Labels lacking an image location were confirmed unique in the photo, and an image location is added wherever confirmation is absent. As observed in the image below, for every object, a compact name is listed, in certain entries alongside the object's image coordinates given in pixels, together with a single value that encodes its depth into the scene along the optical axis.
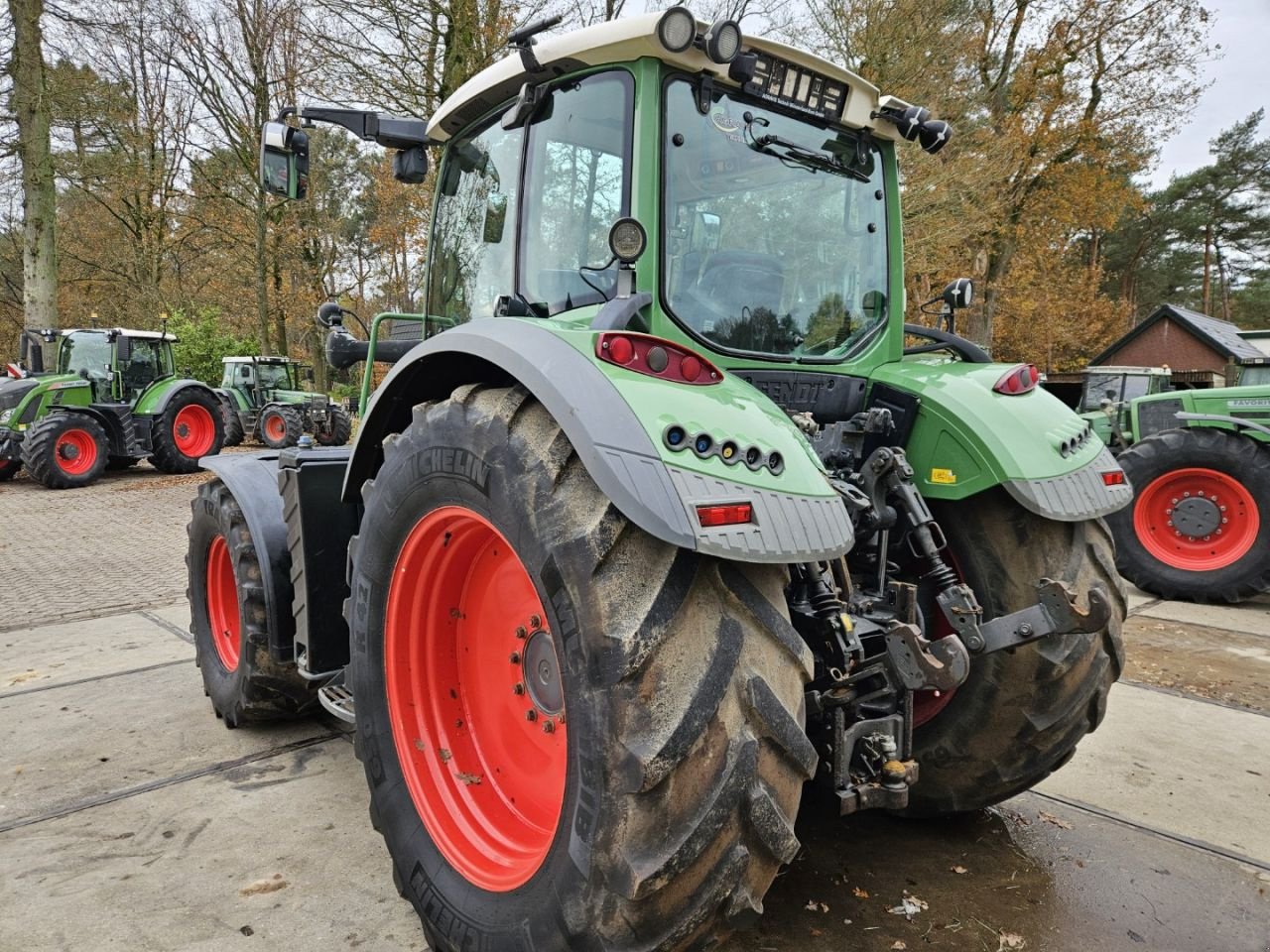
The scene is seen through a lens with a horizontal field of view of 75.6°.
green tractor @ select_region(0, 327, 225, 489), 12.73
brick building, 27.89
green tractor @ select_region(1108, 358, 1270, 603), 6.38
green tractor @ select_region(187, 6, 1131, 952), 1.53
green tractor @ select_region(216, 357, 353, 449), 16.58
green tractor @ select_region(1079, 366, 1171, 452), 13.47
